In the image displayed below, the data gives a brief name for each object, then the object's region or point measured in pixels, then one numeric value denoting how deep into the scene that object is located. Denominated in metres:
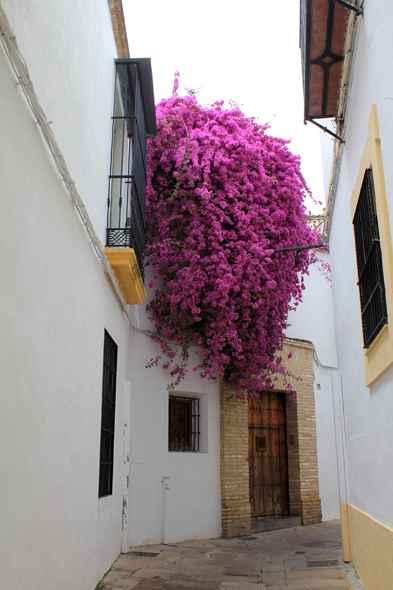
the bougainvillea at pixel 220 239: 7.77
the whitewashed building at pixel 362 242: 3.38
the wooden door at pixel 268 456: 9.61
